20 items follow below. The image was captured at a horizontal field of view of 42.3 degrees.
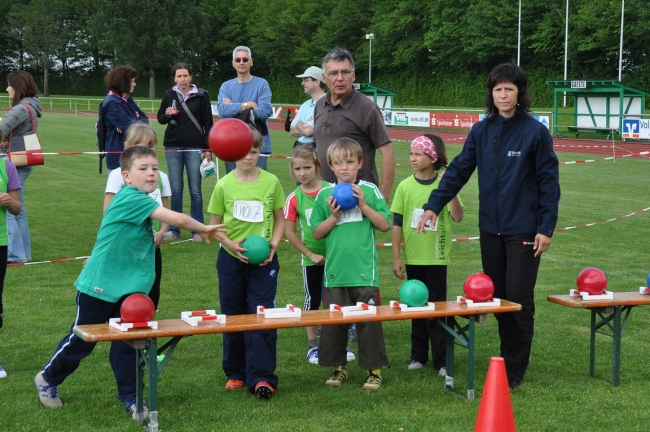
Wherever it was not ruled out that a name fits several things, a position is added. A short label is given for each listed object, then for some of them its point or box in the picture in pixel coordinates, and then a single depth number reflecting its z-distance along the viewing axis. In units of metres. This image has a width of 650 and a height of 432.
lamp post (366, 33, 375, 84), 72.34
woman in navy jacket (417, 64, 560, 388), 5.72
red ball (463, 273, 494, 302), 5.62
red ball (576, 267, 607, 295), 5.97
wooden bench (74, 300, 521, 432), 4.84
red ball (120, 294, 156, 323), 4.87
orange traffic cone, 4.22
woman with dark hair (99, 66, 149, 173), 9.95
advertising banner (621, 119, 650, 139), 31.78
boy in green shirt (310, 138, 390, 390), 5.78
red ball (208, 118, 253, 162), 5.54
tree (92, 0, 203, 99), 83.81
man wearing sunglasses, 10.56
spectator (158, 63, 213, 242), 11.23
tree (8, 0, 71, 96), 85.12
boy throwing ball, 5.11
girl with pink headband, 6.24
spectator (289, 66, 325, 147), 9.73
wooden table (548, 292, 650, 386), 5.81
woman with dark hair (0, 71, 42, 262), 9.45
